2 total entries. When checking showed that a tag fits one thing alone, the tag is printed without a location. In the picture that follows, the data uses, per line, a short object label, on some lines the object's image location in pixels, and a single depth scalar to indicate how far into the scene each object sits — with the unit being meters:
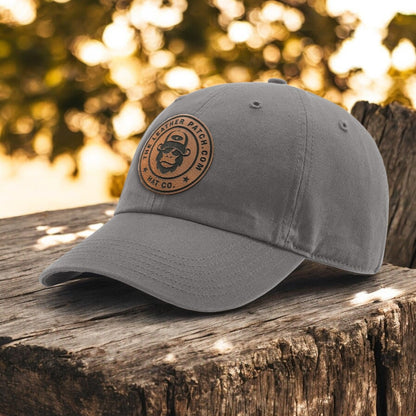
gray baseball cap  0.62
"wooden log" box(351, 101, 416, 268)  0.86
